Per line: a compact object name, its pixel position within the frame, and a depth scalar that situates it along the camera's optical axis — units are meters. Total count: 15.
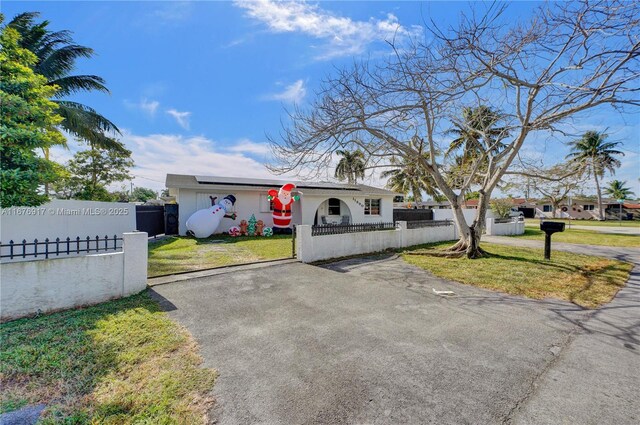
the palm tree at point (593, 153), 9.21
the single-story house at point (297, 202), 15.03
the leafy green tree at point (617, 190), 54.95
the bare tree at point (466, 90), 5.89
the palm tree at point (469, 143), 9.88
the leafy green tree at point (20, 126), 4.15
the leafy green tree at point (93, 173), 22.09
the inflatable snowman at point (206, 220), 13.81
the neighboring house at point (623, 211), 50.13
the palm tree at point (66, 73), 12.22
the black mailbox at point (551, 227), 9.25
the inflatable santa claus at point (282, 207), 14.55
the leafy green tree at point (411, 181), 10.98
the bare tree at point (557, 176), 9.99
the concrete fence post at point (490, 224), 18.23
